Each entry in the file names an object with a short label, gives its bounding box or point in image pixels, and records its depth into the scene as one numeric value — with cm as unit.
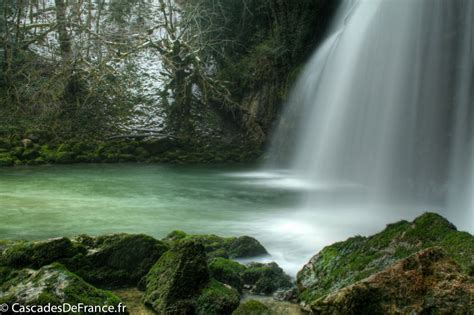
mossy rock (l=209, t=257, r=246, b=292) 519
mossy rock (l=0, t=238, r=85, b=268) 509
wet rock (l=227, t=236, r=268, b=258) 653
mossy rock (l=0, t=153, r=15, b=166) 1714
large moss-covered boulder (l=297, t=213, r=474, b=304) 446
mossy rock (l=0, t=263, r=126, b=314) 376
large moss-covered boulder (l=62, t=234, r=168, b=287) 529
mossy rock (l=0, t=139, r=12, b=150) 1810
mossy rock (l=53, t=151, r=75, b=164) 1816
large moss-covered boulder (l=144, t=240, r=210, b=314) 441
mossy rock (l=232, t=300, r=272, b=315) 421
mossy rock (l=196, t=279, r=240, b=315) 435
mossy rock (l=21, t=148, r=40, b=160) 1778
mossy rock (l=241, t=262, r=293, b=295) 518
